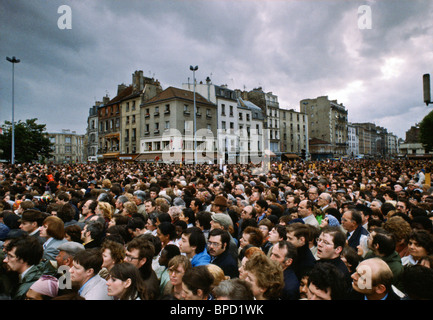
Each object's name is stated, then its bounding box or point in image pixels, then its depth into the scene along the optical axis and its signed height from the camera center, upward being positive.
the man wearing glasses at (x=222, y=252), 3.32 -1.20
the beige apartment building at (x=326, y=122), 68.69 +11.90
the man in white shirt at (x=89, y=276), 2.68 -1.23
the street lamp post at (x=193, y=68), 27.20 +10.66
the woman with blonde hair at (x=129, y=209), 5.83 -1.01
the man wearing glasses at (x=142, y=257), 2.90 -1.08
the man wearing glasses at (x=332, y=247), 3.06 -1.04
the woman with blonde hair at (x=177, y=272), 2.61 -1.13
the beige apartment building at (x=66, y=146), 94.00 +8.04
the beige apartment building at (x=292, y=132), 57.20 +7.57
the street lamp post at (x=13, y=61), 23.10 +10.03
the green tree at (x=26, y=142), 34.69 +3.71
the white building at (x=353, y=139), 86.89 +8.64
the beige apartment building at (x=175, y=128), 37.41 +5.88
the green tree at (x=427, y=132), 43.62 +5.46
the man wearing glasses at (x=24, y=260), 2.84 -1.11
